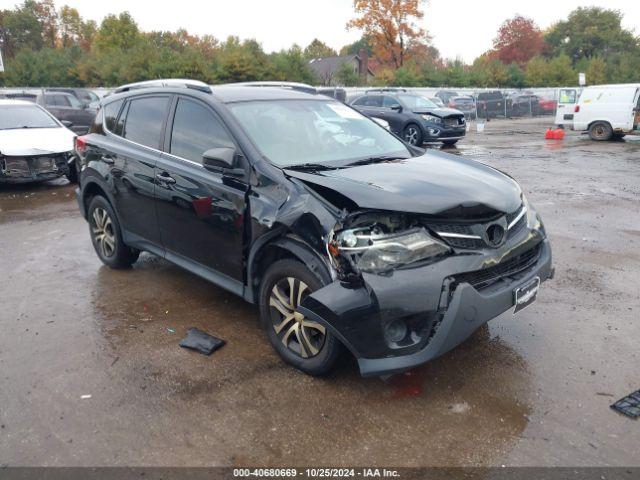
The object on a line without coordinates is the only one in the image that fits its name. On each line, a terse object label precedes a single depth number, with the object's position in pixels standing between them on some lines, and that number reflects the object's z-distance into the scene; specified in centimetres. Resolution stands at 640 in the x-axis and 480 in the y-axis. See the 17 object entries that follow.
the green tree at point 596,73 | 4991
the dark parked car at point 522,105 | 3275
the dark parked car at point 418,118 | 1655
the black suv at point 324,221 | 301
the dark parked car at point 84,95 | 2298
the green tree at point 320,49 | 8442
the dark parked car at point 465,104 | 2963
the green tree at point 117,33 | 5200
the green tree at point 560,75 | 4719
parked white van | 1739
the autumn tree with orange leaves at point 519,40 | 7425
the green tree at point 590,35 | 7362
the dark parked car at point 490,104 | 3122
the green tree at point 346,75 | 4041
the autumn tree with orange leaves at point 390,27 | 5150
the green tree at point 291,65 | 3534
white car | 998
